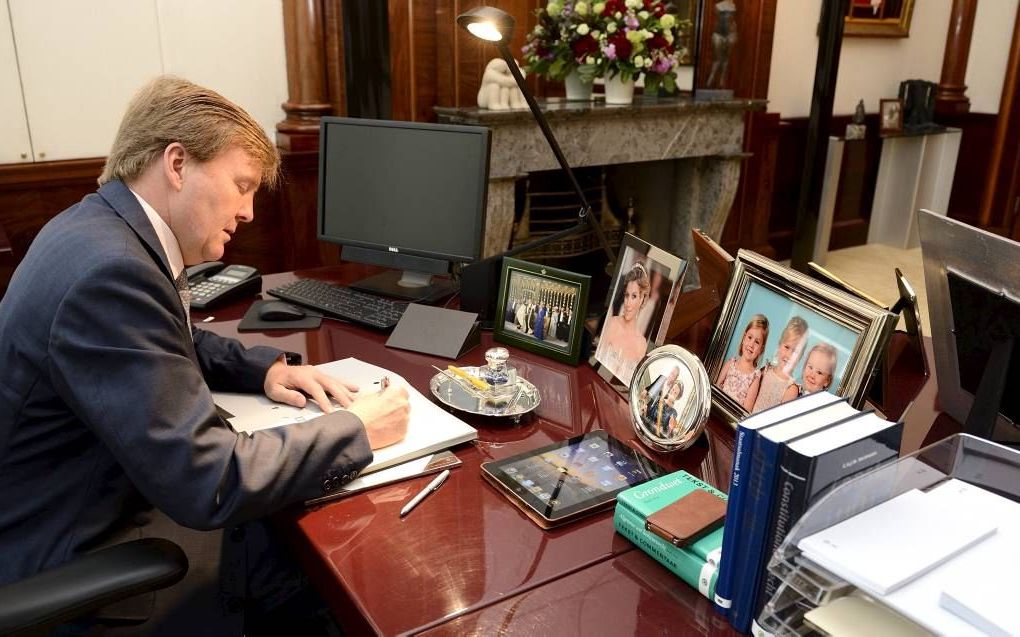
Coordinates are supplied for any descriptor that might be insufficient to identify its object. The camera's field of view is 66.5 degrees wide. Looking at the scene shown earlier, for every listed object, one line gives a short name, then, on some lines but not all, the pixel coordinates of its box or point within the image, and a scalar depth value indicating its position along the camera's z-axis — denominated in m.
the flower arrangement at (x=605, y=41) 3.38
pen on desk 1.01
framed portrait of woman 1.29
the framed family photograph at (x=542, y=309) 1.47
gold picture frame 4.66
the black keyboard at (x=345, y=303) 1.68
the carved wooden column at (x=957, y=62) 5.02
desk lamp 1.56
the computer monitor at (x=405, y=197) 1.75
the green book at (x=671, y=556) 0.85
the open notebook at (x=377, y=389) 1.13
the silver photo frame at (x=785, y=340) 1.02
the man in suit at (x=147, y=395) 0.94
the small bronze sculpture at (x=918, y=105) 4.93
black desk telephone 1.81
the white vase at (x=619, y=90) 3.62
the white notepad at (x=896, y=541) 0.66
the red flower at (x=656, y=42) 3.49
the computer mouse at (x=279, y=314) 1.72
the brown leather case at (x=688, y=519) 0.88
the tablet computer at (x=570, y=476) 1.01
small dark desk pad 1.68
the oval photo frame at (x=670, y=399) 1.12
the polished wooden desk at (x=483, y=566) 0.82
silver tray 1.25
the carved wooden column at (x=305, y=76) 2.97
